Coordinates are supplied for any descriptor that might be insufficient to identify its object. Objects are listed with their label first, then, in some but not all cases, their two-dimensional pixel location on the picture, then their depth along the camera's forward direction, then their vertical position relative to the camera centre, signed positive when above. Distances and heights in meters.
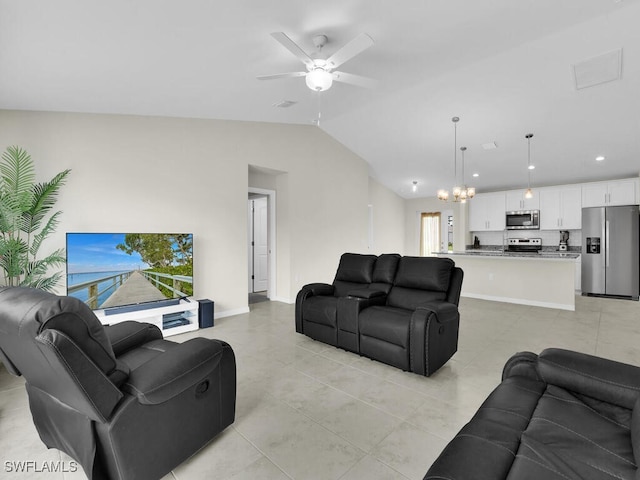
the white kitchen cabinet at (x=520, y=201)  6.91 +0.73
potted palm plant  2.82 +0.15
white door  6.66 -0.24
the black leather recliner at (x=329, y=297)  3.33 -0.72
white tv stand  3.42 -0.93
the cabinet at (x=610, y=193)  5.85 +0.79
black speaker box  4.10 -1.05
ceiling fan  2.23 +1.39
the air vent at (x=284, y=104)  4.15 +1.78
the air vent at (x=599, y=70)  3.32 +1.84
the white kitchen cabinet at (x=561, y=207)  6.46 +0.55
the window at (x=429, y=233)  8.72 +0.03
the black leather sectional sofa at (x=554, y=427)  0.99 -0.75
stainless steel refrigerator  5.83 -0.35
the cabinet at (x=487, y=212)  7.31 +0.52
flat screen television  3.36 -0.37
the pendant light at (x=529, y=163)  4.98 +1.33
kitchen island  5.17 -0.78
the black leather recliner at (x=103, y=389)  1.22 -0.72
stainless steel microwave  6.89 +0.31
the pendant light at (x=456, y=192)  4.96 +0.69
